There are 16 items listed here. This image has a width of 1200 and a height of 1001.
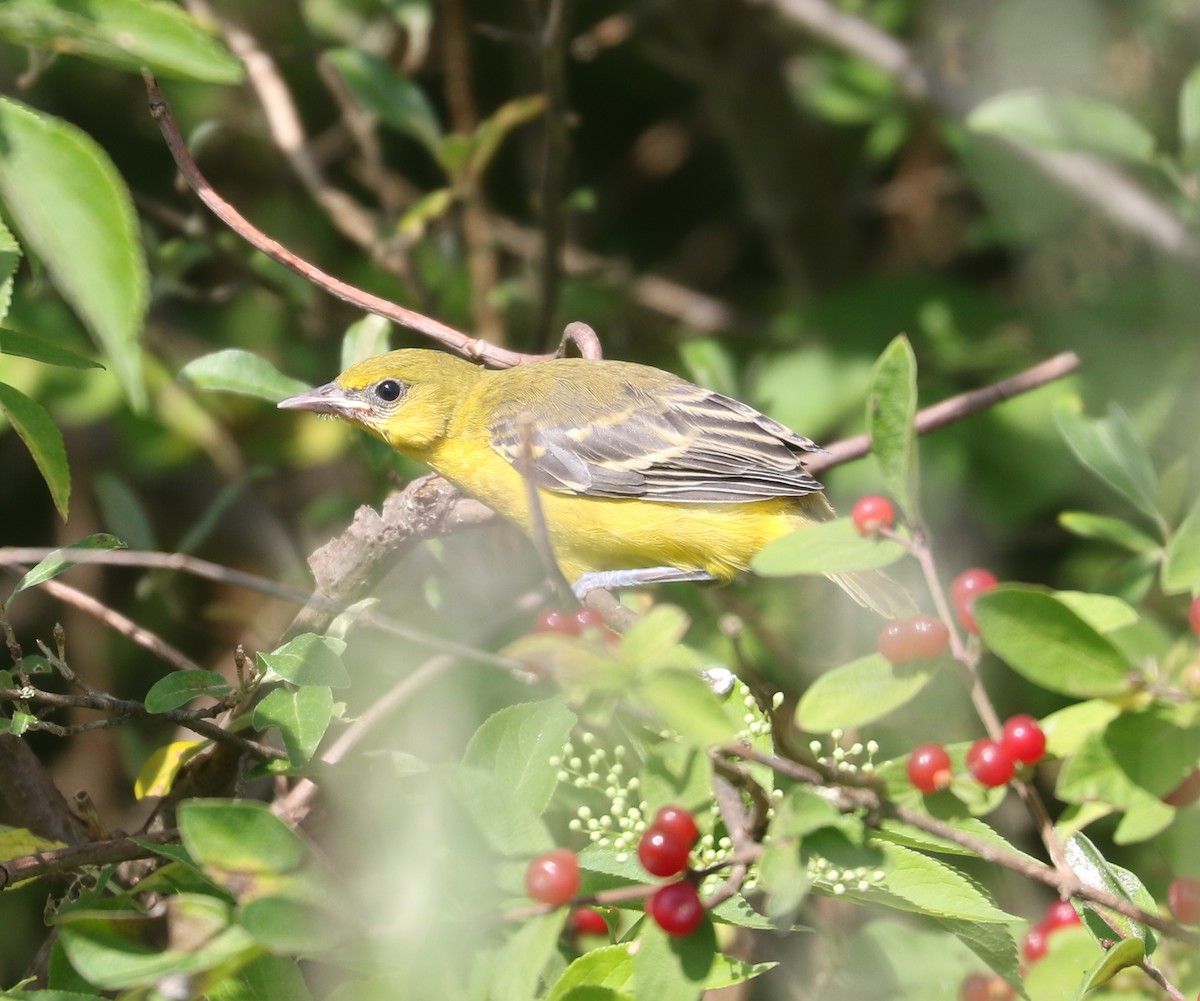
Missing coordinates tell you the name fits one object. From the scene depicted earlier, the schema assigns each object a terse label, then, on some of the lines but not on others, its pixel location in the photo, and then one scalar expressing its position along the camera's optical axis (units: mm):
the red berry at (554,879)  3430
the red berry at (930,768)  3945
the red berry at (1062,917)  5121
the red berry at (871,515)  3918
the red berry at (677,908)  3523
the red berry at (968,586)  4641
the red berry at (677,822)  3570
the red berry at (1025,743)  3994
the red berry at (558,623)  4500
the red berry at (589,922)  4852
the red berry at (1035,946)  5199
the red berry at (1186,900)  4219
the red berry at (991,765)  3928
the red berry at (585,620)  4301
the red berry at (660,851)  3576
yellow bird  8008
